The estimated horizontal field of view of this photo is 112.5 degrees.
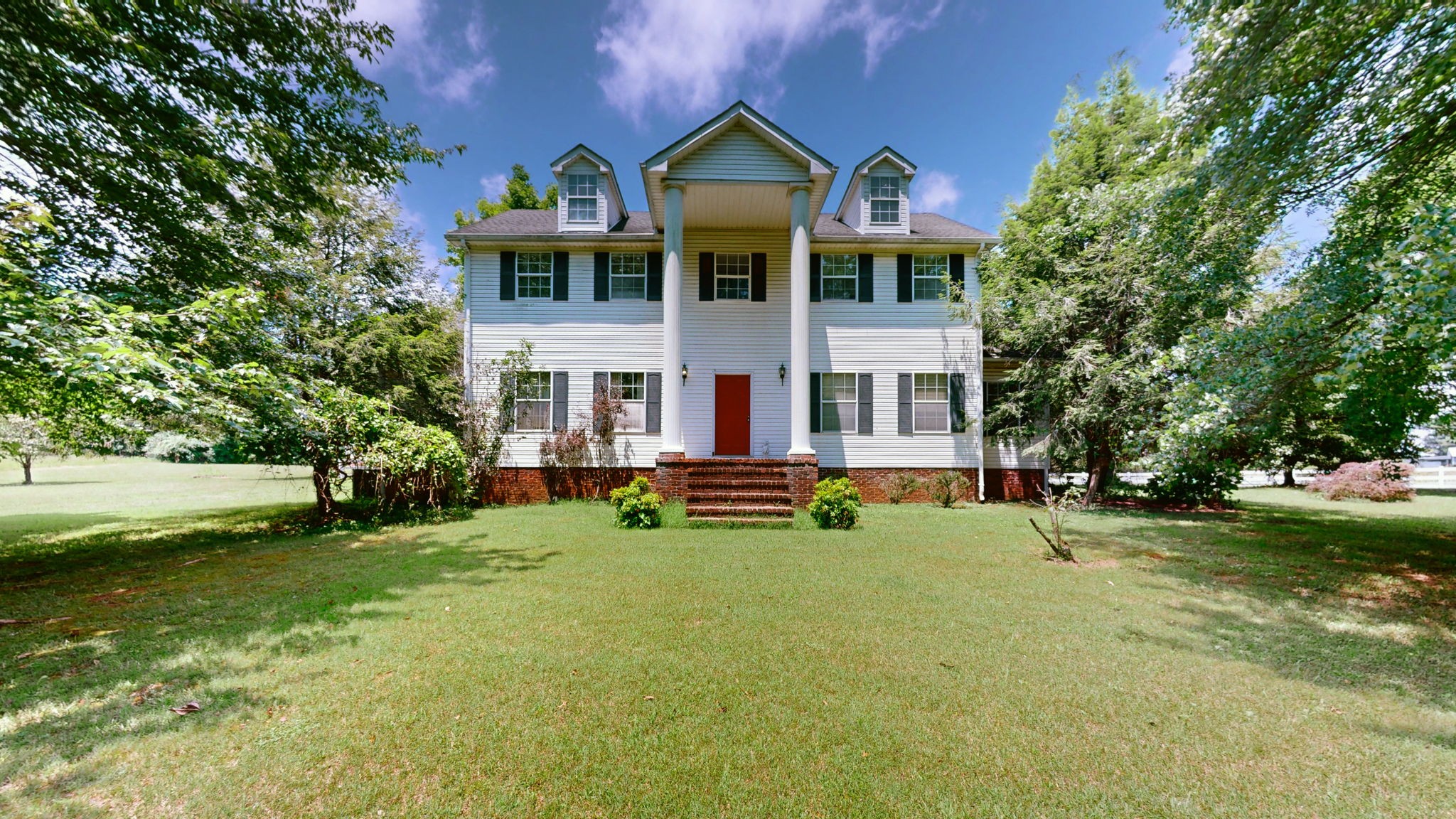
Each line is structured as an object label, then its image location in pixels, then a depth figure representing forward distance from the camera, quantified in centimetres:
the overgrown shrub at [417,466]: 895
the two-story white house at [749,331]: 1239
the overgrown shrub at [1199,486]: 1196
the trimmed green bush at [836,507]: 891
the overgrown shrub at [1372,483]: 1325
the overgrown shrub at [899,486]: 1216
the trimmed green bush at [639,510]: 884
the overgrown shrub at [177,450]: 2478
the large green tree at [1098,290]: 917
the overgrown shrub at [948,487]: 1205
